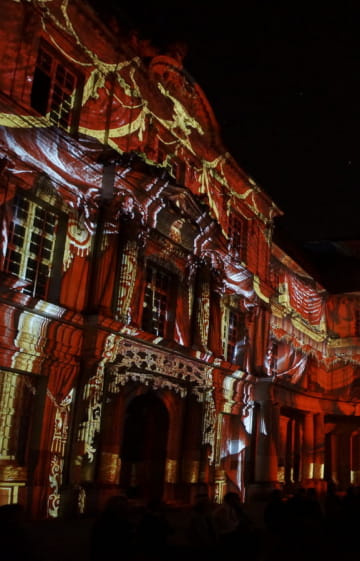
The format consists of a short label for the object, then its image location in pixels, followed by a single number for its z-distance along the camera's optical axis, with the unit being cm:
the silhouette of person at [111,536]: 668
